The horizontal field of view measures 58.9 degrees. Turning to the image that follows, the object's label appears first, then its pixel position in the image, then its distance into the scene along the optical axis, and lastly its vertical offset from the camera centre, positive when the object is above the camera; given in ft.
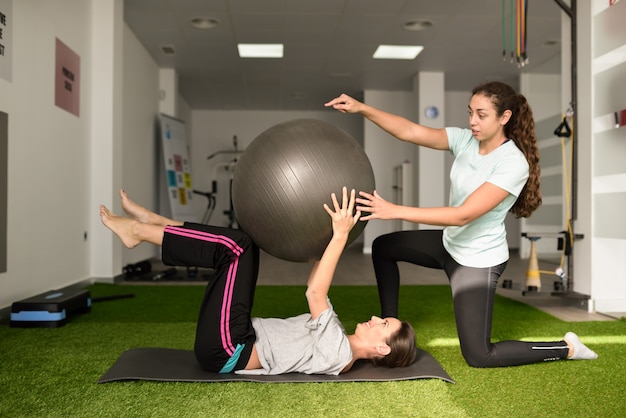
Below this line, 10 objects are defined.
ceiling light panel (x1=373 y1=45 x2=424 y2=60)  22.36 +6.68
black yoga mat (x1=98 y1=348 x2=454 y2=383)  6.60 -1.98
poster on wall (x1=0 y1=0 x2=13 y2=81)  10.73 +3.37
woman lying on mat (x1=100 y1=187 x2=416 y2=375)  6.43 -1.31
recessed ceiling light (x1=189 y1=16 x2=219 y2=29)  18.73 +6.55
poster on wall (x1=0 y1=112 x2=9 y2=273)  10.74 +0.49
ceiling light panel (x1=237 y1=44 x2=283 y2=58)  21.93 +6.57
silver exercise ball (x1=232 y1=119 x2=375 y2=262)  6.20 +0.34
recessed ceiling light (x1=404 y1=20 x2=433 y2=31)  19.27 +6.63
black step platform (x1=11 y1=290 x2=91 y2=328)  9.84 -1.82
